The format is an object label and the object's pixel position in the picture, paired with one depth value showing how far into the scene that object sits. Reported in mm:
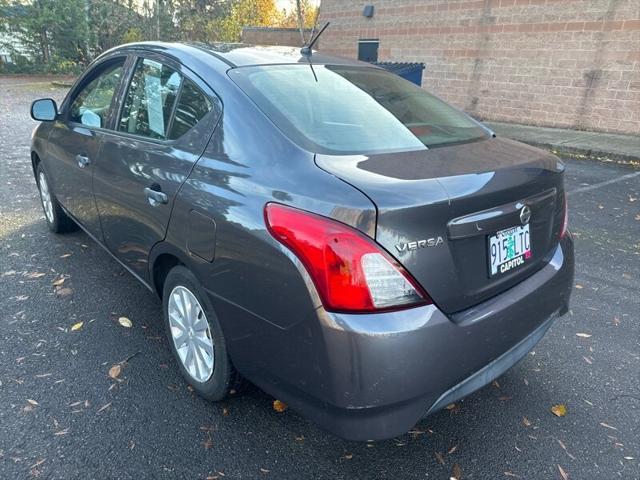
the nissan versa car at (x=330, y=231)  1661
